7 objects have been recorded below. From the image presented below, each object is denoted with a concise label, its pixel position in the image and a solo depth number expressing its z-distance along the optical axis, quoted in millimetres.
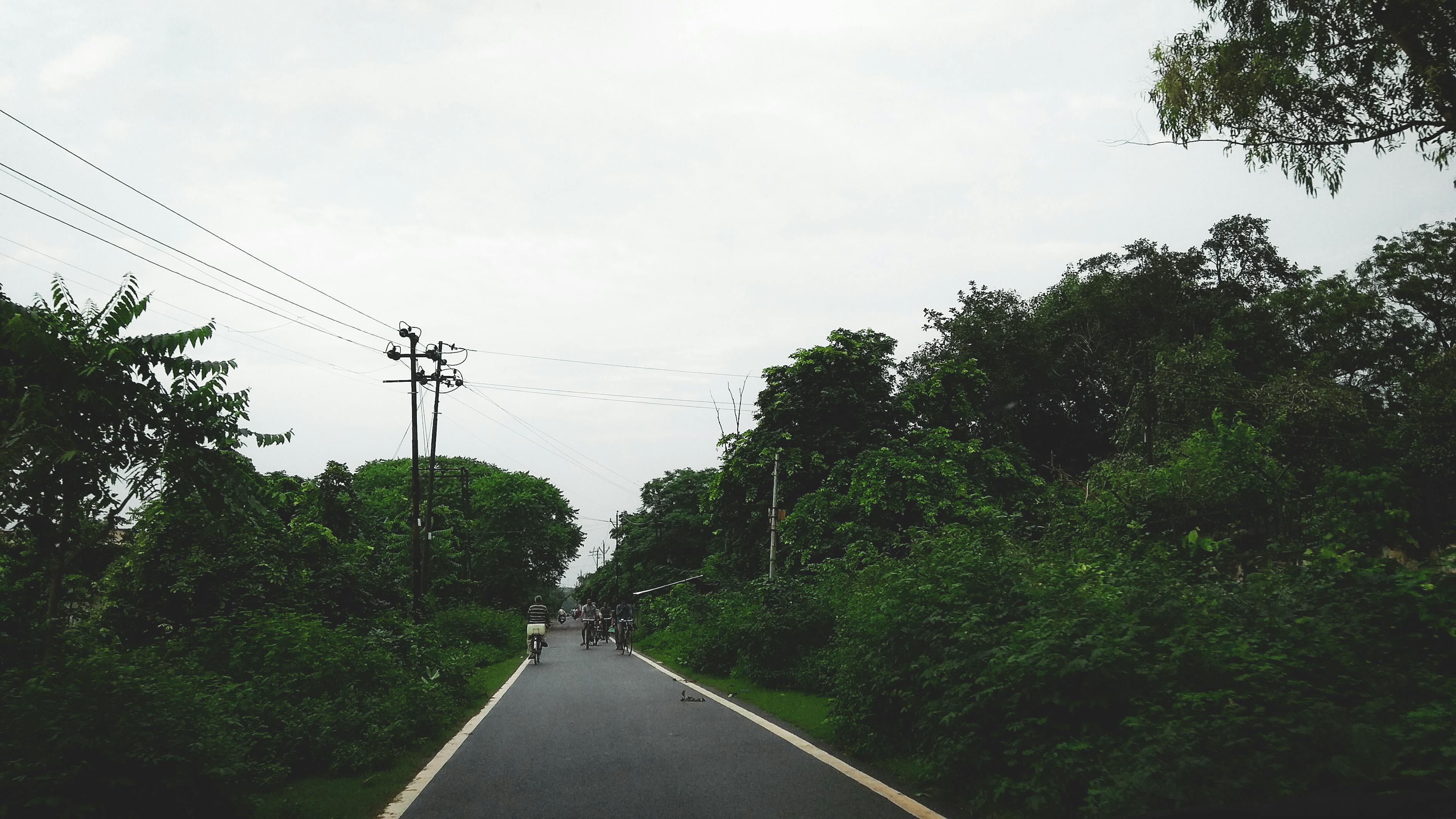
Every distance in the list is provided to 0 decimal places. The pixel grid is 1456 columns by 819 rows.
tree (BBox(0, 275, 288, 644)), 6223
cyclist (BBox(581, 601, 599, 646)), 38750
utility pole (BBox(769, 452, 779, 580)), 25547
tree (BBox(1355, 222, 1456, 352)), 28656
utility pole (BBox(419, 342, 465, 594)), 28266
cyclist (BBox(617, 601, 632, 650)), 32156
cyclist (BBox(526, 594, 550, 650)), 26500
